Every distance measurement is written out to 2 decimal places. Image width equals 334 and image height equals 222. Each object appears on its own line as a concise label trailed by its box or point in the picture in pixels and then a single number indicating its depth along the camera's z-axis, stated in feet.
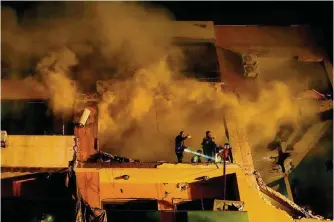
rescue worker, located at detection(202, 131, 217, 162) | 56.24
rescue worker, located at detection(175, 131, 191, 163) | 56.23
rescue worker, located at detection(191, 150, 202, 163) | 57.57
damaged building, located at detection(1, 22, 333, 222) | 50.01
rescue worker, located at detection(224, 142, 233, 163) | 53.34
